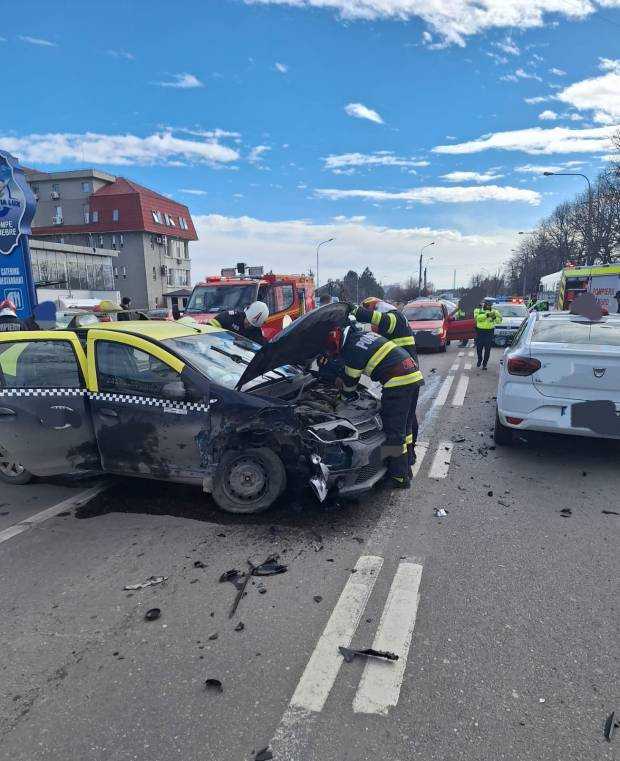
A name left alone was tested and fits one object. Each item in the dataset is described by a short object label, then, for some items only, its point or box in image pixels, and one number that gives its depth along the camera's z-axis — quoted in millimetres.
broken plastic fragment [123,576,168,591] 3234
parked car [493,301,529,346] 17042
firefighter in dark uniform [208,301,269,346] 7277
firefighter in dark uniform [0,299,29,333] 9414
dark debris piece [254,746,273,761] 1995
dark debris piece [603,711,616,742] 2067
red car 15617
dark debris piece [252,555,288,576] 3350
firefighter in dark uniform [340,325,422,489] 4609
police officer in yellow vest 11820
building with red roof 55969
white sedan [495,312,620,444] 4797
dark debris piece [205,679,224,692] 2356
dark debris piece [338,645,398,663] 2535
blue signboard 11719
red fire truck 12484
